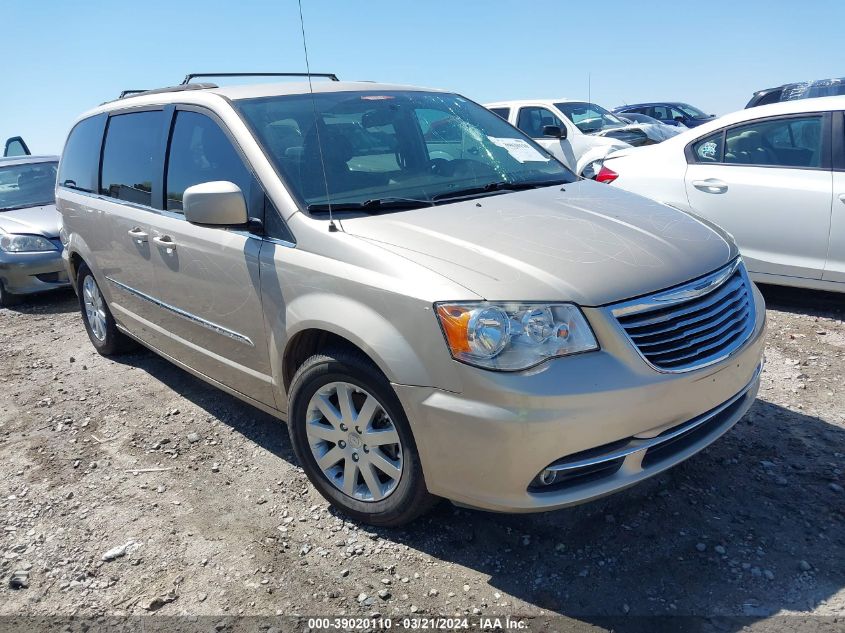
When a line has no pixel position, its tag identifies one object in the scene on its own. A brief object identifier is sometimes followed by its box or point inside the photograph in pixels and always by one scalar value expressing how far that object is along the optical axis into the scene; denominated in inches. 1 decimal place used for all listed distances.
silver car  290.0
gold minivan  95.4
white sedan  197.0
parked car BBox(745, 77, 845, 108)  387.7
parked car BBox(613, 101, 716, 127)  777.6
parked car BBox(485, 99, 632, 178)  457.1
